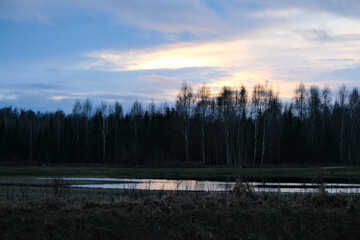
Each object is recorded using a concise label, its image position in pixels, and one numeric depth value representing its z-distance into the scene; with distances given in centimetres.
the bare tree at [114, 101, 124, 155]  8378
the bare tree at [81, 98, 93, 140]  10611
